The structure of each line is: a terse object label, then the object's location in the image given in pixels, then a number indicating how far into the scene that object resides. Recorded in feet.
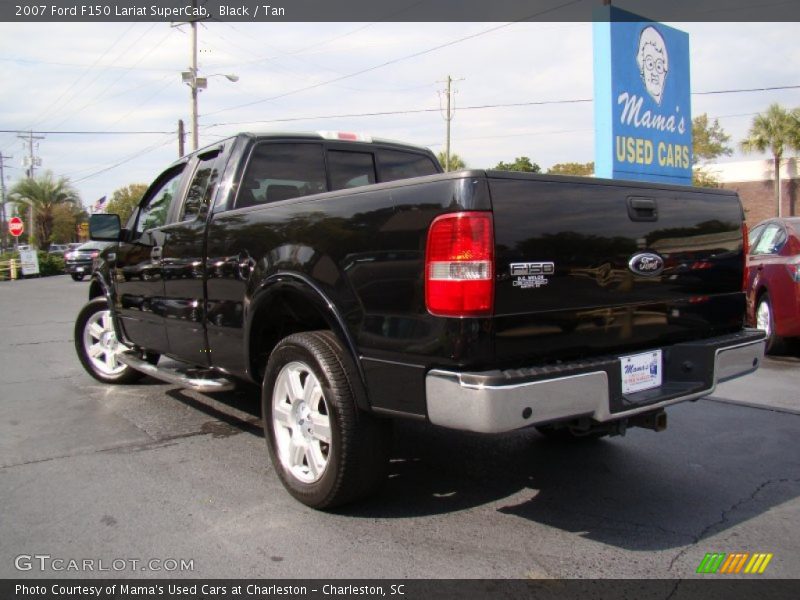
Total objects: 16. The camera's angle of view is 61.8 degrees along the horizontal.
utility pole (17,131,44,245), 199.82
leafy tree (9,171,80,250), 140.56
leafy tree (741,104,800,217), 120.57
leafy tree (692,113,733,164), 146.51
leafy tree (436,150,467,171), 145.59
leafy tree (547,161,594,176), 142.57
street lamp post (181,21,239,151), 89.61
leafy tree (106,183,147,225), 207.92
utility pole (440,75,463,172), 134.41
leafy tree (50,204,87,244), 168.77
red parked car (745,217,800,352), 23.04
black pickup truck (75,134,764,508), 8.66
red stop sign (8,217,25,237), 100.89
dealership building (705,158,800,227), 126.00
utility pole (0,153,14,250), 198.08
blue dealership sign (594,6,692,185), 31.53
